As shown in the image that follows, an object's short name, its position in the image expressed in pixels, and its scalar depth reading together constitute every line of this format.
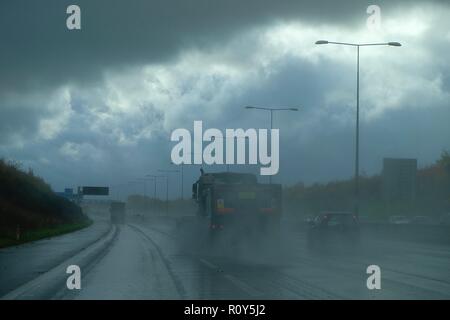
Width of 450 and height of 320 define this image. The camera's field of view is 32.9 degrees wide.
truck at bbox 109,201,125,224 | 112.81
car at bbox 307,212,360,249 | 33.75
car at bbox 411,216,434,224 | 67.81
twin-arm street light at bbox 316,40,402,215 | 42.69
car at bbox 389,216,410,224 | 68.06
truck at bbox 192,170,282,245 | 31.98
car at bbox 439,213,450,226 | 64.20
